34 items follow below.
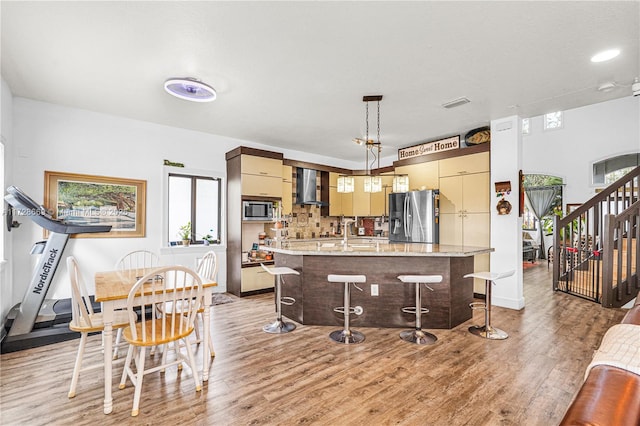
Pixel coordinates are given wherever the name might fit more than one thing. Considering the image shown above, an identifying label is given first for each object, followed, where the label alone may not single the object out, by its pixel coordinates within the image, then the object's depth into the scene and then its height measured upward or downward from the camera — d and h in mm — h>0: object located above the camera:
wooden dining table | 2057 -603
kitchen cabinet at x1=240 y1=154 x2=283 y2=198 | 5234 +668
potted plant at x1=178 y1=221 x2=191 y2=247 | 5016 -327
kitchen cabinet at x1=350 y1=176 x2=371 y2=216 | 6844 +291
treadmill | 3004 -812
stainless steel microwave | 5238 +69
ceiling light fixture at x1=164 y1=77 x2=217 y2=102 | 3150 +1342
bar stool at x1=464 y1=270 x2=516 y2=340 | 3271 -1220
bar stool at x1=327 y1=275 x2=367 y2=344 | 3096 -1178
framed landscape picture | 4004 +176
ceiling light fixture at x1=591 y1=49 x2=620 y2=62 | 2666 +1406
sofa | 758 -490
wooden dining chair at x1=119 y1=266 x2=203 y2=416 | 2016 -811
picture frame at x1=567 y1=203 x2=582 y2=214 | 9141 +215
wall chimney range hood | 6234 +564
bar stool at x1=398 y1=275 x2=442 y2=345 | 3100 -1175
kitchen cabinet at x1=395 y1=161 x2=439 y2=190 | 5465 +725
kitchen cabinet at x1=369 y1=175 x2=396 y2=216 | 6508 +310
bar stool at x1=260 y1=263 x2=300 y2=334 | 3443 -1110
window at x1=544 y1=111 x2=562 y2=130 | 9705 +2994
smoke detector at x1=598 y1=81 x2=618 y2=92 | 3232 +1369
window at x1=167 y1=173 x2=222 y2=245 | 5012 +119
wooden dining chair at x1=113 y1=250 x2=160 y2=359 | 4262 -669
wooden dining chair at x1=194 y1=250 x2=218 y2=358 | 2794 -527
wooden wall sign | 5295 +1217
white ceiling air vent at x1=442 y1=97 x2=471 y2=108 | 3775 +1396
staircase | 4172 -672
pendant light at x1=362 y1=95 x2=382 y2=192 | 3678 +398
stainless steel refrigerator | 5168 -48
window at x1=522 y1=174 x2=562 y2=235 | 9938 +335
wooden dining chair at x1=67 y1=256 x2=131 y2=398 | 2182 -806
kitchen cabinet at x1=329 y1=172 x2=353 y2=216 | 6750 +293
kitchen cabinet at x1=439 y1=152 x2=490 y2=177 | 4770 +809
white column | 4328 -86
